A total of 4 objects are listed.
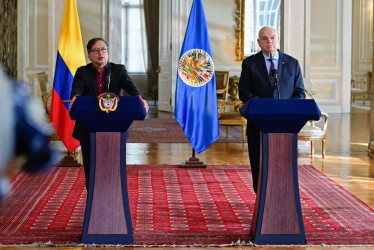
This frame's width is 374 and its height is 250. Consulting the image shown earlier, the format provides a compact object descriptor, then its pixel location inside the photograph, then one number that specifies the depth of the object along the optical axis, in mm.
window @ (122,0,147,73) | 21125
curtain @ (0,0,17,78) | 16484
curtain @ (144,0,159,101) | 20453
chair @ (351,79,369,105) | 20125
